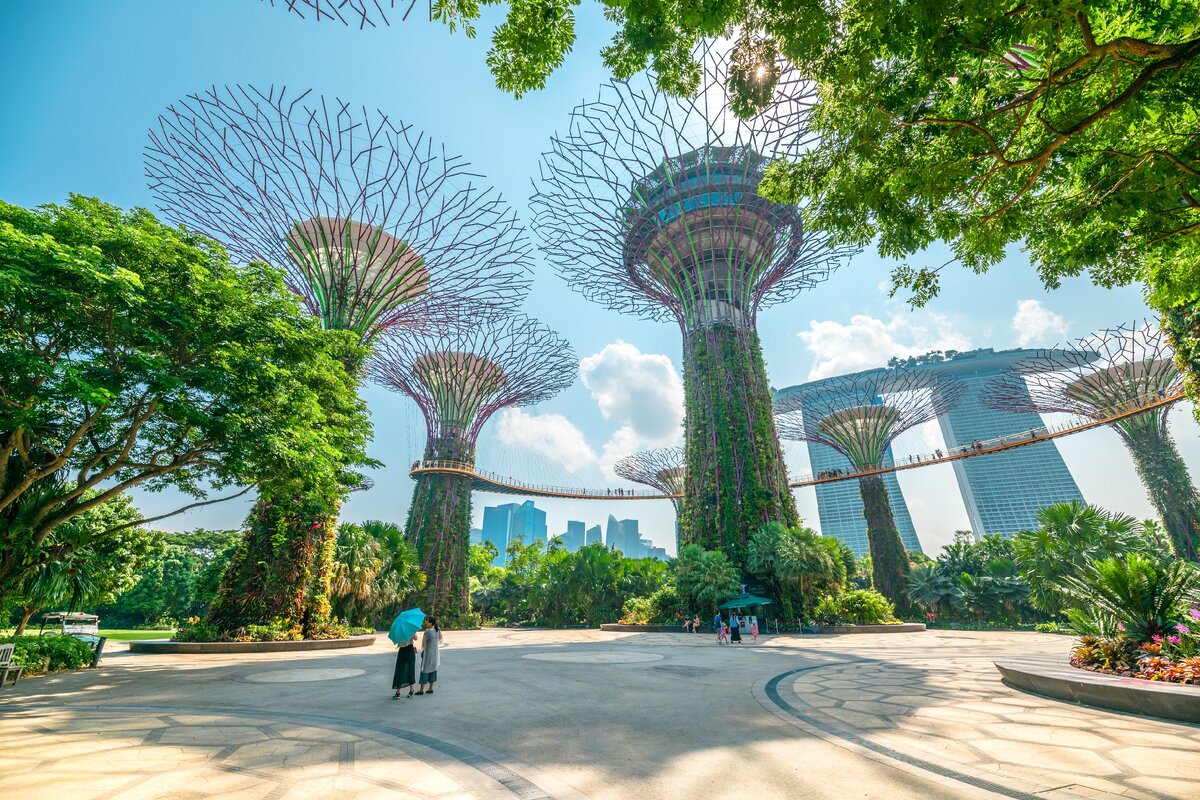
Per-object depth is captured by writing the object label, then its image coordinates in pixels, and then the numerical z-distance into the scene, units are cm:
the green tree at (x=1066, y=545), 2200
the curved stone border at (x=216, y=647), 1430
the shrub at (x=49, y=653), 952
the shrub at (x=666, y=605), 2525
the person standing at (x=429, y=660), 754
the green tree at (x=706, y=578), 2366
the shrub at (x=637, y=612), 2644
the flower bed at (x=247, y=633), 1508
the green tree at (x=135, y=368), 734
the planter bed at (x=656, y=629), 2444
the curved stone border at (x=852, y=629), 2333
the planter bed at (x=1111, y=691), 530
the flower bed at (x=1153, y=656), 646
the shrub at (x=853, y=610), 2427
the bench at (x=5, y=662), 852
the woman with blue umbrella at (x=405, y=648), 717
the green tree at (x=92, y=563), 1202
